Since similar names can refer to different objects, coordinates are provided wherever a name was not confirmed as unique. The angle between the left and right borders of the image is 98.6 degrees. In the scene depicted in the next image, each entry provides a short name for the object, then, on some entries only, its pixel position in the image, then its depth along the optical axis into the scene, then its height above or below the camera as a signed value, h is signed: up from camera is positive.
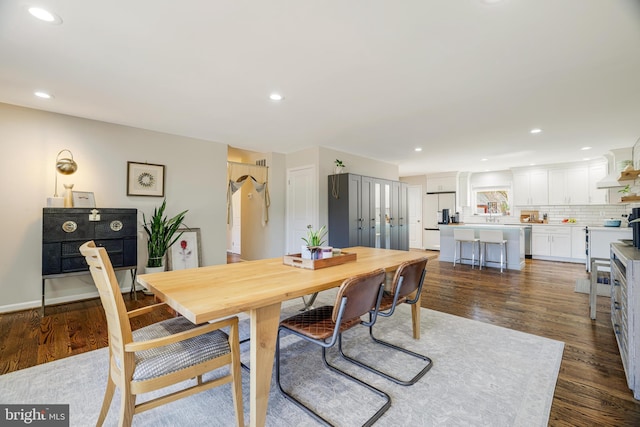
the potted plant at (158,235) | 3.92 -0.26
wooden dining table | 1.23 -0.38
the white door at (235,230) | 7.01 -0.37
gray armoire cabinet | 4.90 +0.09
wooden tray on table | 2.04 -0.34
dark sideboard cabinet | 3.11 -0.23
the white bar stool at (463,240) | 5.77 -0.50
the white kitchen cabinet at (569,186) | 6.38 +0.73
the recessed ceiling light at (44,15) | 1.69 +1.28
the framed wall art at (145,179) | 3.96 +0.56
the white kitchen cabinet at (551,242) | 6.36 -0.62
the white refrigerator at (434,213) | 8.14 +0.11
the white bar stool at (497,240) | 5.41 -0.46
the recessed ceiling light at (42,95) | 2.85 +1.29
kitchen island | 5.55 -0.66
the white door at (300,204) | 5.15 +0.25
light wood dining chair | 1.20 -0.67
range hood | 4.84 +1.01
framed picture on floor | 4.33 -0.55
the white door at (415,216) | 8.84 +0.02
